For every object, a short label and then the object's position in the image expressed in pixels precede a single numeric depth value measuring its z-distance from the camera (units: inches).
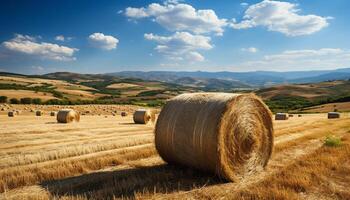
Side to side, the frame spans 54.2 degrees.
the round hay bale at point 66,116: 923.4
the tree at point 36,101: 2130.4
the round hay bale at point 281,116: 1252.3
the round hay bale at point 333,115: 1242.4
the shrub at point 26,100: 2102.6
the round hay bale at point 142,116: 946.6
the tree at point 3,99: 1991.4
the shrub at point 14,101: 2001.2
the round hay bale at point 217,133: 311.3
